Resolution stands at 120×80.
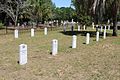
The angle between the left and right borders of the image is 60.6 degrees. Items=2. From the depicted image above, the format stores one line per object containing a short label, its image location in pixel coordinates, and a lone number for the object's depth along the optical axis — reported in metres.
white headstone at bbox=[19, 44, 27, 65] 4.37
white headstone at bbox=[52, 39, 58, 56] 5.51
